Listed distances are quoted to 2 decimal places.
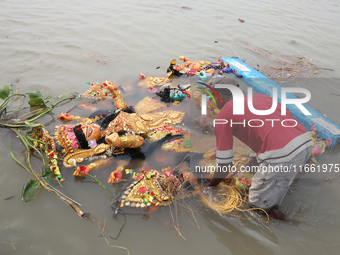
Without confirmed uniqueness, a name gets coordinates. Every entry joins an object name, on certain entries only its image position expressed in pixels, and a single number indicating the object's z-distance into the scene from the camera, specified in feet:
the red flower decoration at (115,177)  10.31
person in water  7.50
